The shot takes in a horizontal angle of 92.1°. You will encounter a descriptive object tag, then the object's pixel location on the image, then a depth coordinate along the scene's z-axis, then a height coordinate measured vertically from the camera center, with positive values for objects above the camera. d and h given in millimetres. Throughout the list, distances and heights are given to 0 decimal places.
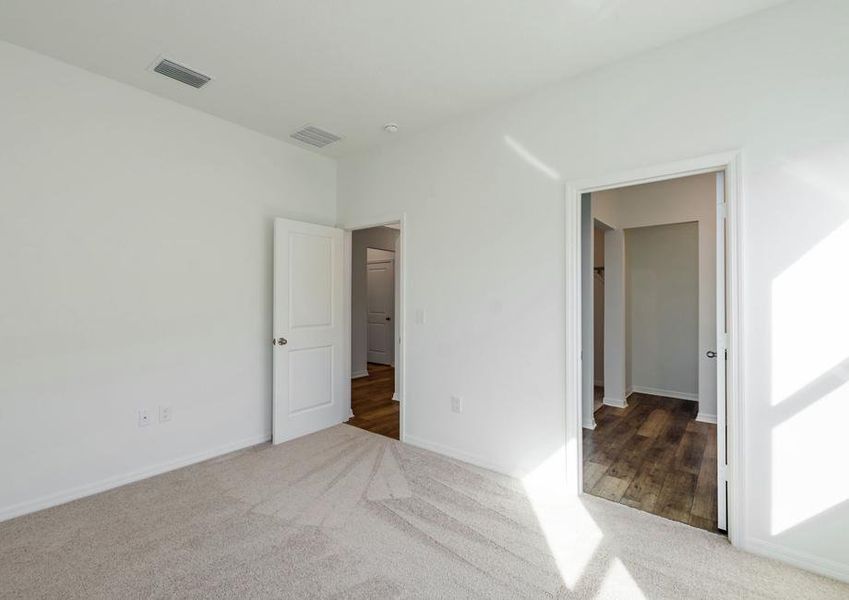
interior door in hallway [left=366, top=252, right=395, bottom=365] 7676 -198
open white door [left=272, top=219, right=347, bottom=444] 3598 -275
